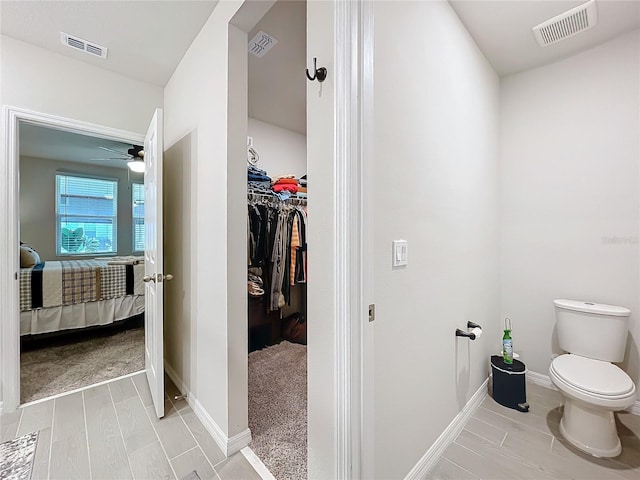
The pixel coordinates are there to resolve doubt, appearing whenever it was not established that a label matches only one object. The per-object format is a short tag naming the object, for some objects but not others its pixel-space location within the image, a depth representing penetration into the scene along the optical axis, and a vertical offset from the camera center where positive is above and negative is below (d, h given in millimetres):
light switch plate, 1158 -58
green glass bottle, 1969 -774
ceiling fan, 2744 +824
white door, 1794 -166
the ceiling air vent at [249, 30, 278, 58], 1852 +1357
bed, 2832 -615
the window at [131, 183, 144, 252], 5637 +437
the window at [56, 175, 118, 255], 5074 +462
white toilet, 1468 -766
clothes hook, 954 +573
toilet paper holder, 1592 -543
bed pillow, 3359 -236
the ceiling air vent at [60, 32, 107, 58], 1884 +1361
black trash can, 1903 -1008
